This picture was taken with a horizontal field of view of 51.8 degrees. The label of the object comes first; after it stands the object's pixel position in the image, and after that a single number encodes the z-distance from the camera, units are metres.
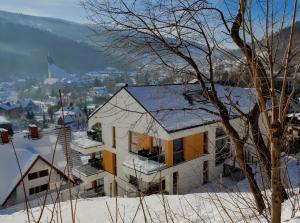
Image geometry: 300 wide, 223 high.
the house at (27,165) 14.92
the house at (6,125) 21.09
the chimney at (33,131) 18.09
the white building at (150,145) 12.12
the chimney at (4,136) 16.35
